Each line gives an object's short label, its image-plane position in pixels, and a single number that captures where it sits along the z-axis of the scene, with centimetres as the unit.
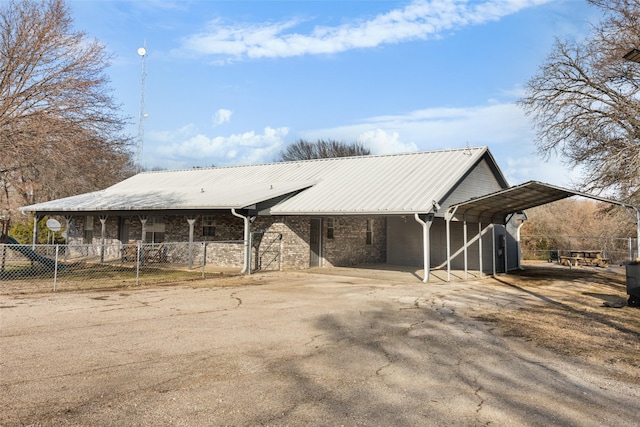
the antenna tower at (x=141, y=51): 2823
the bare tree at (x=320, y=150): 5141
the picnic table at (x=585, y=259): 2323
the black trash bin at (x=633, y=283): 1034
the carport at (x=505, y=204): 1372
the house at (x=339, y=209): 1673
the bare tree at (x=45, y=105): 1264
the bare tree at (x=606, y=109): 1571
